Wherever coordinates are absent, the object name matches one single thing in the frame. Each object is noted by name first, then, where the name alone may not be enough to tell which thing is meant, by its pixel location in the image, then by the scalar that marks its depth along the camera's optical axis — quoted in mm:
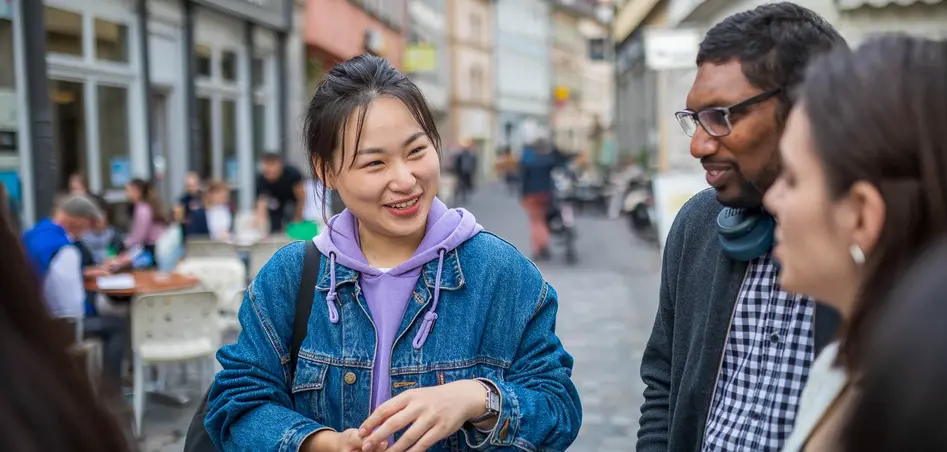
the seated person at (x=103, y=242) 8133
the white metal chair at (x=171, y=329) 6125
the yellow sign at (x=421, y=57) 27531
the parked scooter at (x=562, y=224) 13852
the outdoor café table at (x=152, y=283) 6909
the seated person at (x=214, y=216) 10070
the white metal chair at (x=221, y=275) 7953
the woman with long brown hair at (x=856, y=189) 996
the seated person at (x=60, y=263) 5836
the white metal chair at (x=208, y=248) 9047
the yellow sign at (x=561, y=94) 49756
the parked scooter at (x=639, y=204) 16438
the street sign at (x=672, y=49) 9438
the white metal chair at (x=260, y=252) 8594
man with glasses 1702
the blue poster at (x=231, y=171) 16328
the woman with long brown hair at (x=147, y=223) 9375
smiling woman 1842
